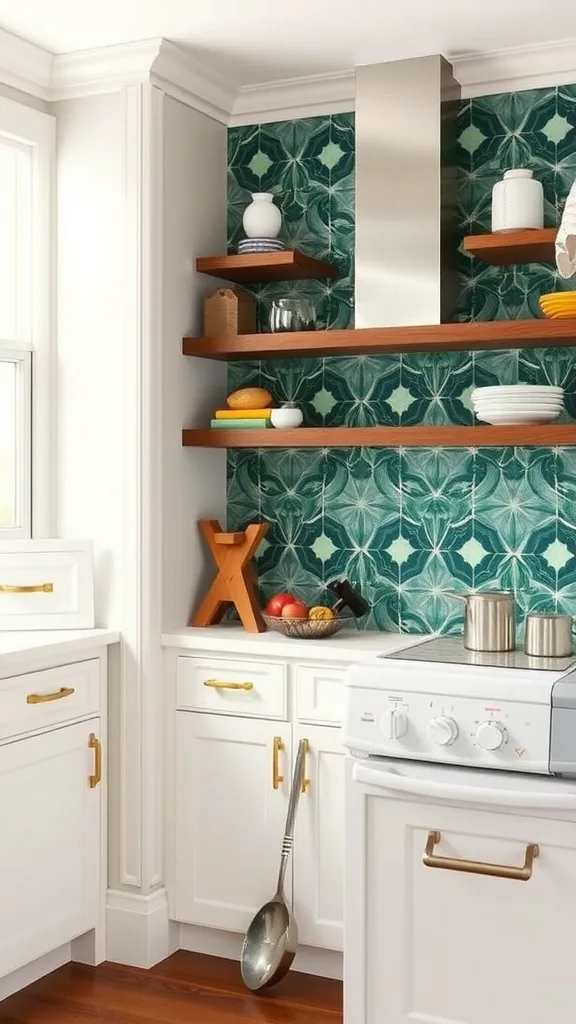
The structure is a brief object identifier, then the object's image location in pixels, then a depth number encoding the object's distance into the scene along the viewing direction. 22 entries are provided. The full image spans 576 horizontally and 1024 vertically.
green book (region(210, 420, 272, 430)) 3.42
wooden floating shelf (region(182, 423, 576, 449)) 3.02
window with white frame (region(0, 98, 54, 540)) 3.40
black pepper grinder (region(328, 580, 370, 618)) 3.37
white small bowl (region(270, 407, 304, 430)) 3.37
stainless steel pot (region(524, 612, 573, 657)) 2.82
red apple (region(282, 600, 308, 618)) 3.27
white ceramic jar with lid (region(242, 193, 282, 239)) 3.46
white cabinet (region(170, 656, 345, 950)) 3.15
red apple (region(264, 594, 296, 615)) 3.33
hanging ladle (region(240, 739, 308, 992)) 3.13
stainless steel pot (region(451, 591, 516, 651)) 2.89
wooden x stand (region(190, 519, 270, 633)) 3.44
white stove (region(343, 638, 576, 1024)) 2.53
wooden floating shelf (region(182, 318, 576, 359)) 3.03
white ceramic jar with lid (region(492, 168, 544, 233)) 3.11
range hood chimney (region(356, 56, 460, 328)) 3.21
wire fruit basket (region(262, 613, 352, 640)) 3.25
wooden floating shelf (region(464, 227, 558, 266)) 3.05
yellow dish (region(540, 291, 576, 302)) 2.97
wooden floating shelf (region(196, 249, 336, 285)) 3.33
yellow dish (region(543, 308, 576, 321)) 2.98
